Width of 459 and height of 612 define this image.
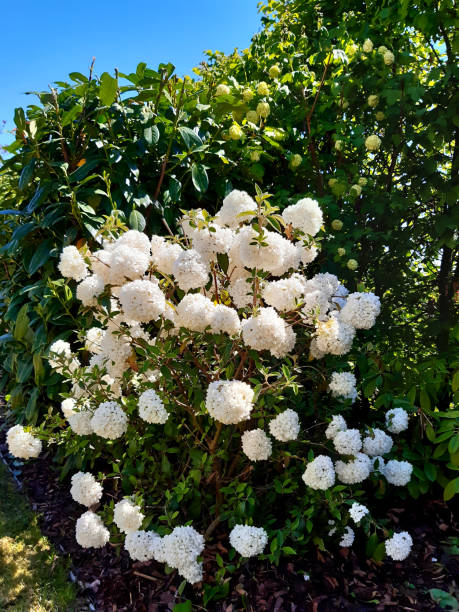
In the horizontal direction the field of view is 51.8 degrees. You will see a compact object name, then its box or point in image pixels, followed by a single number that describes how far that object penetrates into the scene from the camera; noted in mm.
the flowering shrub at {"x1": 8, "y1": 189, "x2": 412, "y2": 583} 1627
